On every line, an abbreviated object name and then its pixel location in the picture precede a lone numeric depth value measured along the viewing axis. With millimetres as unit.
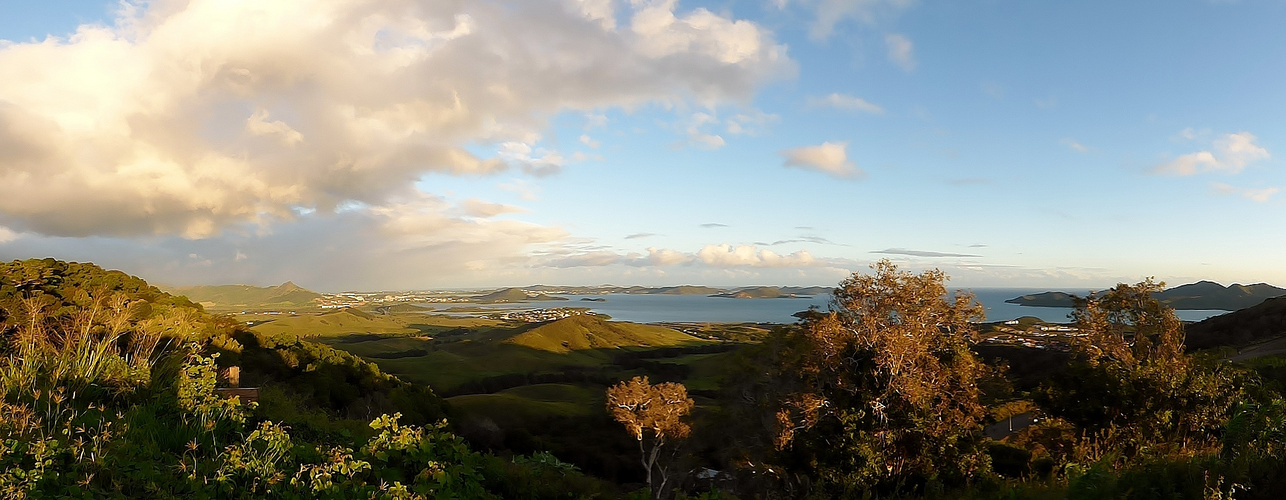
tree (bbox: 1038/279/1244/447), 16797
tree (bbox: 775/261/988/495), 16703
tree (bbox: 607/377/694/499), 34062
